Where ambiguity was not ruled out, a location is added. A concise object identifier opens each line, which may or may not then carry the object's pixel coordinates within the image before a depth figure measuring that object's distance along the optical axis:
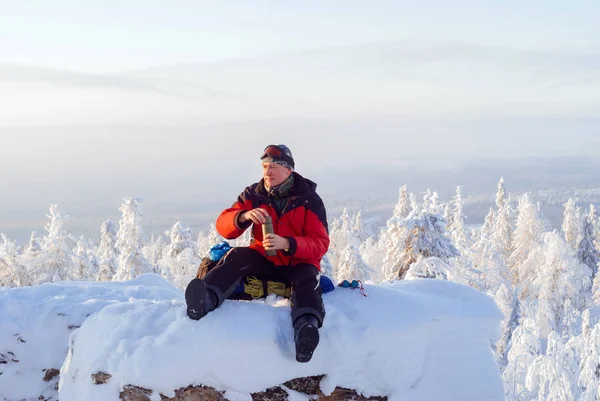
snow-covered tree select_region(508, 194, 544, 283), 38.41
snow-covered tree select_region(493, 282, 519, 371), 25.23
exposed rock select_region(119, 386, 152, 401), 5.29
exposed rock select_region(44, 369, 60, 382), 7.06
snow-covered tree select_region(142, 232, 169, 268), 58.20
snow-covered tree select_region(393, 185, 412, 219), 32.44
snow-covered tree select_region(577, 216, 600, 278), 36.30
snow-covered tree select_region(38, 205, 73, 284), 24.53
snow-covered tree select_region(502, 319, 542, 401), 14.76
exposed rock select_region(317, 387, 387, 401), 5.52
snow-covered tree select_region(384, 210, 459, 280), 15.82
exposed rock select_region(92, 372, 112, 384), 5.40
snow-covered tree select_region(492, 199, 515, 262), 40.03
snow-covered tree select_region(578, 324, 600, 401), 13.38
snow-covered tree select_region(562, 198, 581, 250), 42.03
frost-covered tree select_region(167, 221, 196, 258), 30.25
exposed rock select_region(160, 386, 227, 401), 5.29
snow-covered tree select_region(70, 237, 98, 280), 26.39
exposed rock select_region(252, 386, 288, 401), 5.41
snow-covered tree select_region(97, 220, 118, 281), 26.88
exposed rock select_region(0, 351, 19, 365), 7.02
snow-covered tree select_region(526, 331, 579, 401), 13.48
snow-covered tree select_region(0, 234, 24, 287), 23.84
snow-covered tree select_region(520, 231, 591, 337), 31.05
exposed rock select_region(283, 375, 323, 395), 5.47
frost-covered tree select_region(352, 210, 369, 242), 50.03
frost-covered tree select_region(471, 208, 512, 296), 28.34
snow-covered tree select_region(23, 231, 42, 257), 27.01
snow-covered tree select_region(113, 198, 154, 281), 25.12
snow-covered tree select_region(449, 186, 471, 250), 26.94
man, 5.70
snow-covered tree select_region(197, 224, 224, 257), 47.54
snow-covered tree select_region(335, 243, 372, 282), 27.00
